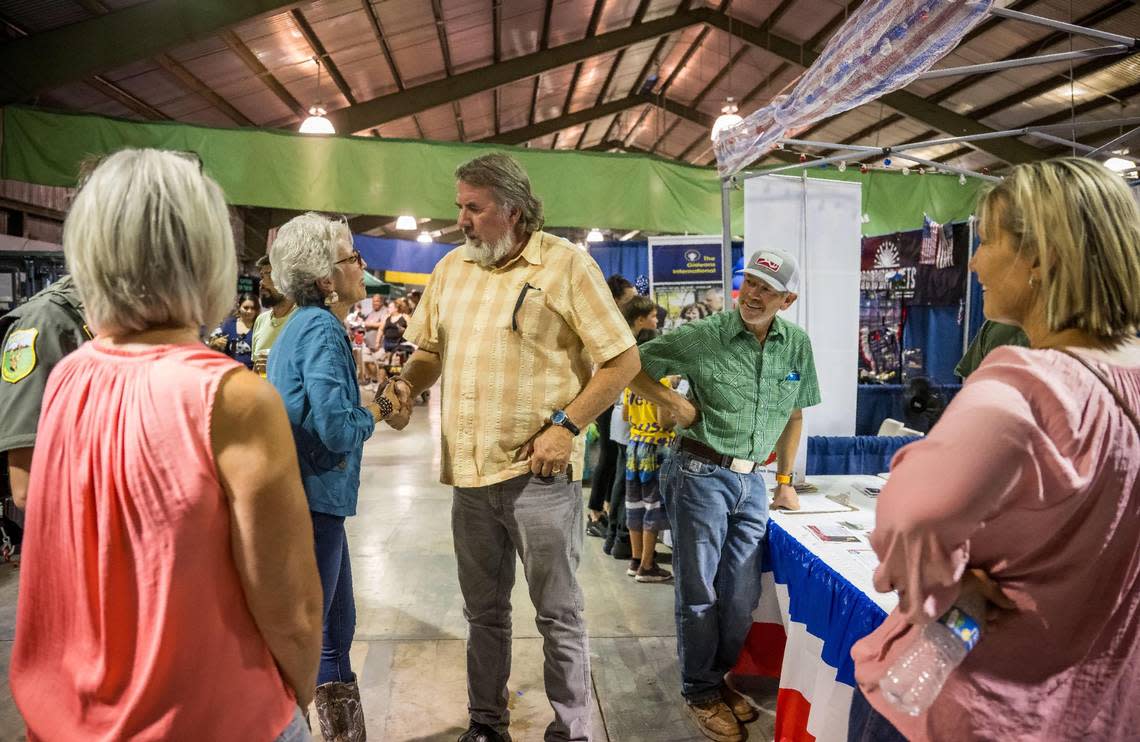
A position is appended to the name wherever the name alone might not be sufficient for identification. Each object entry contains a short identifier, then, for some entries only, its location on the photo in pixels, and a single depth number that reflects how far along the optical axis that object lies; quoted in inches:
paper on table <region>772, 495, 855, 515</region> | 110.6
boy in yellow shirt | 163.2
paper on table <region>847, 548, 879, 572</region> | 85.1
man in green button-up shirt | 97.2
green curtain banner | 226.4
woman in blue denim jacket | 75.4
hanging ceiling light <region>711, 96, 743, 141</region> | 243.2
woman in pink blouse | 33.5
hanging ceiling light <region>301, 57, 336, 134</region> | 254.7
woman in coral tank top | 34.0
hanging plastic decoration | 81.7
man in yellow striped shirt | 78.7
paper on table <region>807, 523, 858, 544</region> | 95.5
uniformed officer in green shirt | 74.1
